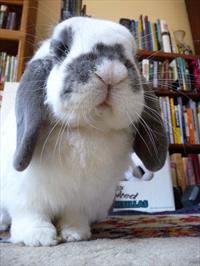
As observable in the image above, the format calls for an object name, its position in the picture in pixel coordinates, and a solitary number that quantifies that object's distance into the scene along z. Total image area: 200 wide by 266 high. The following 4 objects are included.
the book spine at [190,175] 1.83
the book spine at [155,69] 1.87
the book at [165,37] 2.03
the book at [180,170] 1.80
